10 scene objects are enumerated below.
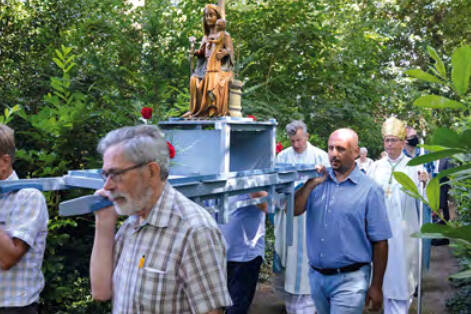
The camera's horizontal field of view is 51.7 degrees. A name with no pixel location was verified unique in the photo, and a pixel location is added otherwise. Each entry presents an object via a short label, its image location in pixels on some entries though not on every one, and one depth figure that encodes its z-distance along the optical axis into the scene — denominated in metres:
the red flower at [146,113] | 2.96
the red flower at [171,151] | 2.52
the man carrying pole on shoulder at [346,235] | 3.12
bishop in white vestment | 4.72
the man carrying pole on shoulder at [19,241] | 2.21
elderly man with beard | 1.66
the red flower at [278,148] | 4.60
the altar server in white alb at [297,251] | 5.12
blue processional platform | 2.22
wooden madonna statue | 3.42
